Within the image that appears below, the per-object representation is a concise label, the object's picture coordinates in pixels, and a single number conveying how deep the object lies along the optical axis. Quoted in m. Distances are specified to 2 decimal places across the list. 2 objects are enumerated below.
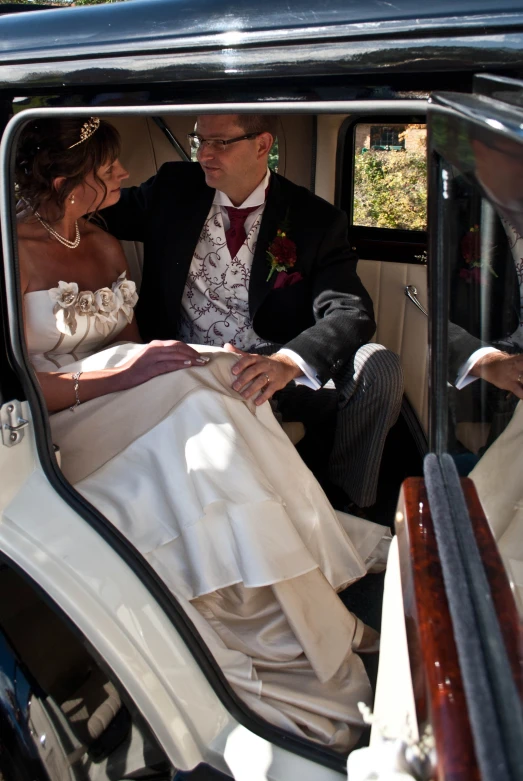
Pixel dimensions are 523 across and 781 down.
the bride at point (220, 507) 1.58
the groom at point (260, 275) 2.45
